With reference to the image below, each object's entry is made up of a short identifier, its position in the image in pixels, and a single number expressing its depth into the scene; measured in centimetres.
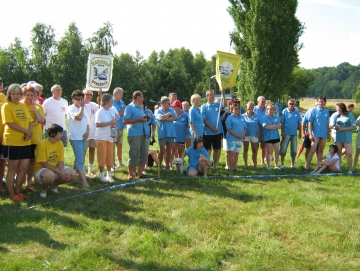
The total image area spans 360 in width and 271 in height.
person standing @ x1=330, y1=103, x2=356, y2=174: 905
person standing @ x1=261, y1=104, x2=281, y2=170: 925
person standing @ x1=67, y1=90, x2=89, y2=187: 695
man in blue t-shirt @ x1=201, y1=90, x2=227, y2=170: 895
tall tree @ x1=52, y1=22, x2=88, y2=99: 4969
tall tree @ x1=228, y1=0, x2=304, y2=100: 2623
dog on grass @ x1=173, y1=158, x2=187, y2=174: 839
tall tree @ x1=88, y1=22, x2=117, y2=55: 4847
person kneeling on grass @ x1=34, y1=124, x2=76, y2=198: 618
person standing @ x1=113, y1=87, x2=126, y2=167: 857
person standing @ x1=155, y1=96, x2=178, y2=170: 843
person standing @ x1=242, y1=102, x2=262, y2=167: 929
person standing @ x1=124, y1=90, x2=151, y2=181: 748
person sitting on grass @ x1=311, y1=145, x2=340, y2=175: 898
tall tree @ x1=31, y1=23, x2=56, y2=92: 5134
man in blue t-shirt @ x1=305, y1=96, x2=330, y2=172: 909
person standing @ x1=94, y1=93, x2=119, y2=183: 724
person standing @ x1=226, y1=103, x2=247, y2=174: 868
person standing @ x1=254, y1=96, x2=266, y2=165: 952
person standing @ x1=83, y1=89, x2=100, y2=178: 802
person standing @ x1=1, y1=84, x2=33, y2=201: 591
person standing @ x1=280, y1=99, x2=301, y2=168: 944
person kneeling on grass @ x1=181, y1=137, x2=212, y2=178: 811
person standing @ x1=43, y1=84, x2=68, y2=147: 719
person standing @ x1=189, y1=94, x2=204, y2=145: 856
